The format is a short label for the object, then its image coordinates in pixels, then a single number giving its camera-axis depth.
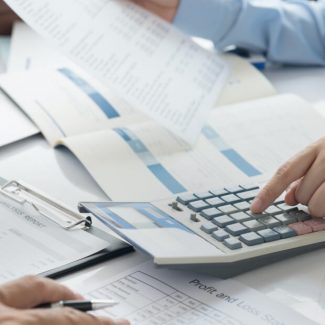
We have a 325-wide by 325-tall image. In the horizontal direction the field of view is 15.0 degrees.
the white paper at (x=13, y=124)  1.12
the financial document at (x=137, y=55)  1.14
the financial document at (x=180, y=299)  0.83
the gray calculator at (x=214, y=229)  0.86
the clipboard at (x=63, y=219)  0.88
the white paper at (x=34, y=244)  0.88
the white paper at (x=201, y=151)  1.04
